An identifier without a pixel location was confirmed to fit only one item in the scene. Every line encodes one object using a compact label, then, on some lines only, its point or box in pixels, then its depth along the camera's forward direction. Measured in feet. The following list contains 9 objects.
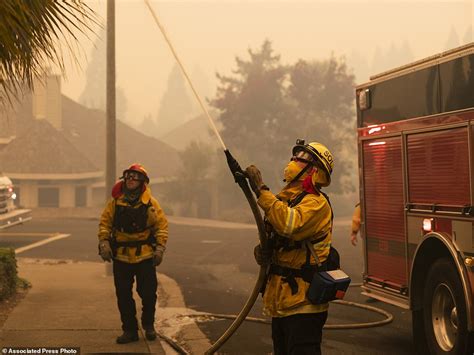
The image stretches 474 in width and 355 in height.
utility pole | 42.04
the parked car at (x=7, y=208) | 59.52
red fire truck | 20.70
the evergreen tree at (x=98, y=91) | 625.41
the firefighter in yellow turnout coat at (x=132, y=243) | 25.05
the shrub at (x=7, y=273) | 31.53
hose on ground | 27.25
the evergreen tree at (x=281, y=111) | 167.43
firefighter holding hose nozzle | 15.33
